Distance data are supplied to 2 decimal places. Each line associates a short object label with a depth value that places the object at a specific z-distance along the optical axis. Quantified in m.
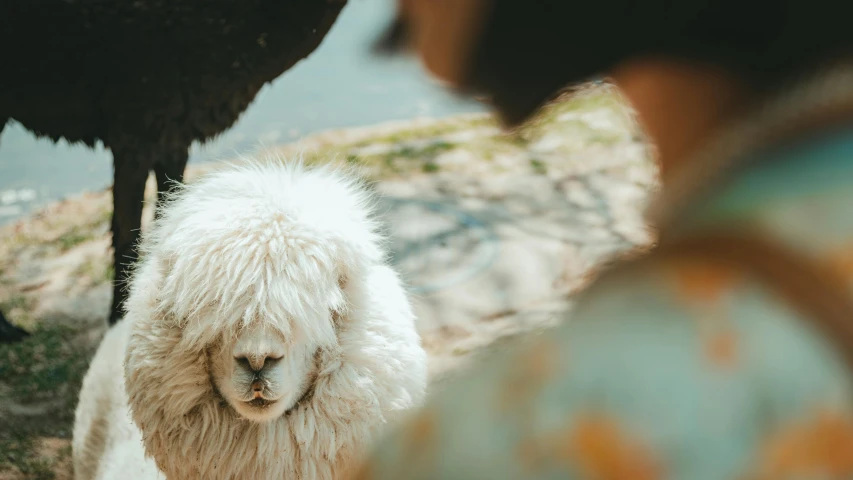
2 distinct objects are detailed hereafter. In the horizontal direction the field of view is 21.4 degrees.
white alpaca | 2.36
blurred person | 0.91
